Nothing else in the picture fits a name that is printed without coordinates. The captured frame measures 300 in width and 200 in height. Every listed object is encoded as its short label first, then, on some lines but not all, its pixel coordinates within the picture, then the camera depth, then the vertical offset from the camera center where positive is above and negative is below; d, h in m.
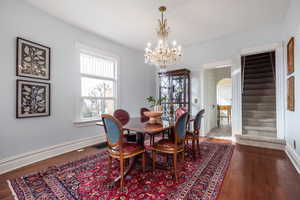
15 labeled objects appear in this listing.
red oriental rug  1.69 -1.08
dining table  1.88 -0.36
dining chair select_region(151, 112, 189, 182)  1.99 -0.61
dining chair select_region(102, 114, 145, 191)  1.80 -0.54
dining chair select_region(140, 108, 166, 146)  2.79 -0.35
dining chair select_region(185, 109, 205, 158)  2.65 -0.56
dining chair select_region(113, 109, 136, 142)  2.75 -0.33
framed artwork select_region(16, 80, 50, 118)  2.46 +0.05
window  3.63 +0.46
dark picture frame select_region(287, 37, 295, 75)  2.54 +0.85
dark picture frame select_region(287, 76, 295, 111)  2.51 +0.14
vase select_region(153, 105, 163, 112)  2.60 -0.12
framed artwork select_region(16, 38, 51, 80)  2.47 +0.76
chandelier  2.73 +0.93
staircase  3.66 -0.02
